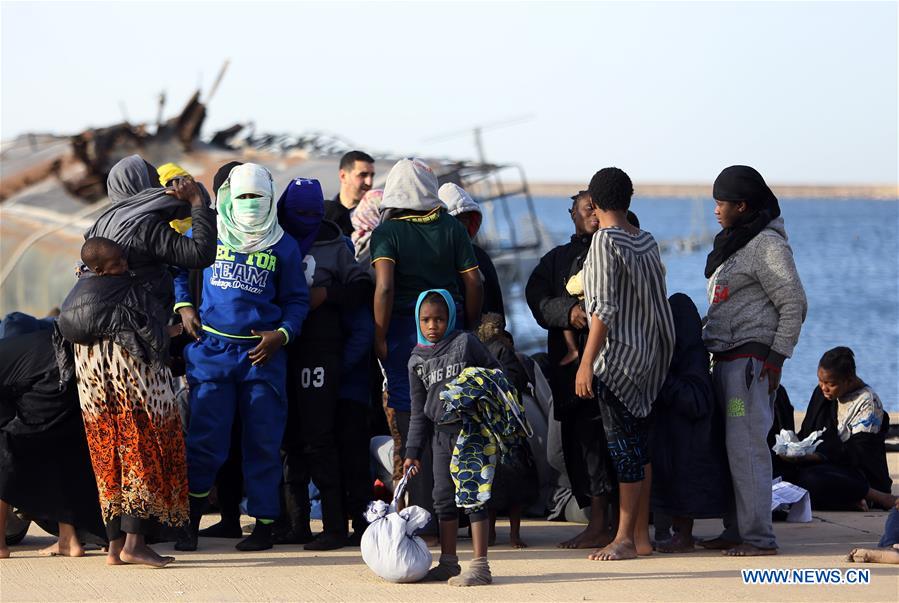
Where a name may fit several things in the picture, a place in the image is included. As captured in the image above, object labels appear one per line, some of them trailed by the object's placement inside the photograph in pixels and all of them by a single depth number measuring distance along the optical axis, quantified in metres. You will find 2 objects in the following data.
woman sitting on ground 16.75
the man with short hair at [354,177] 17.11
